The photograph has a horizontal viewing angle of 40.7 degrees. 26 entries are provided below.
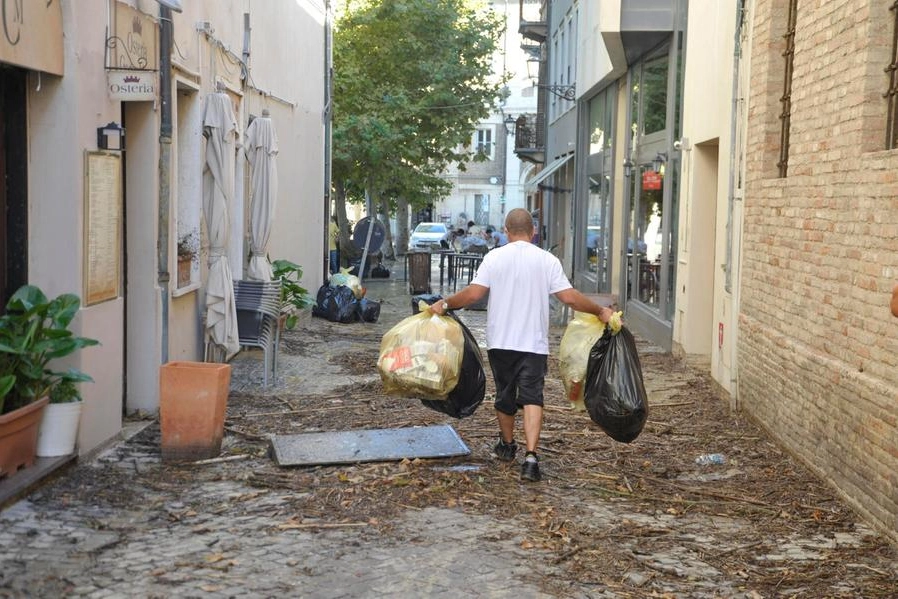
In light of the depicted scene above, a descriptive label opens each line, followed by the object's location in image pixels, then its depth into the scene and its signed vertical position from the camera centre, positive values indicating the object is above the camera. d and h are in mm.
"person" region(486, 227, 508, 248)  34112 -971
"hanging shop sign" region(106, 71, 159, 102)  8117 +754
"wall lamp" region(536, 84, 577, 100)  26750 +2681
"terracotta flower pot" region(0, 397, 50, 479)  6477 -1324
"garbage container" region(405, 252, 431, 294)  24047 -1332
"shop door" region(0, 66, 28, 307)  7285 +65
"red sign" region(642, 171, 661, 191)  16547 +396
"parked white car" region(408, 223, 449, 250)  47447 -1243
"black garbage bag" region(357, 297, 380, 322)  18188 -1610
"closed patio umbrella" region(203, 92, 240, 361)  11094 -184
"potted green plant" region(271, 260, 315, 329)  13977 -1044
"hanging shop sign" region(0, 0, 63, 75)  6605 +918
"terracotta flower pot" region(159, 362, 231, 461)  7844 -1361
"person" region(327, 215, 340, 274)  28344 -1130
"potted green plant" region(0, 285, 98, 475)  6691 -890
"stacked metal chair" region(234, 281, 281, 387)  11484 -1056
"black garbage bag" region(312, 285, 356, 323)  18031 -1527
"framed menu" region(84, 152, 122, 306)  7680 -182
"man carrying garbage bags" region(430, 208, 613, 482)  7762 -673
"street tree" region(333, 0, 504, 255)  30922 +3027
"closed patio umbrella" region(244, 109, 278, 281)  13133 +154
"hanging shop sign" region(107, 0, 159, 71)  8211 +1120
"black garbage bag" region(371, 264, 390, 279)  30266 -1739
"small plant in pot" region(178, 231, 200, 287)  10461 -473
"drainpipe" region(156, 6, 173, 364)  9430 +355
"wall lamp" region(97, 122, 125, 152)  7879 +402
